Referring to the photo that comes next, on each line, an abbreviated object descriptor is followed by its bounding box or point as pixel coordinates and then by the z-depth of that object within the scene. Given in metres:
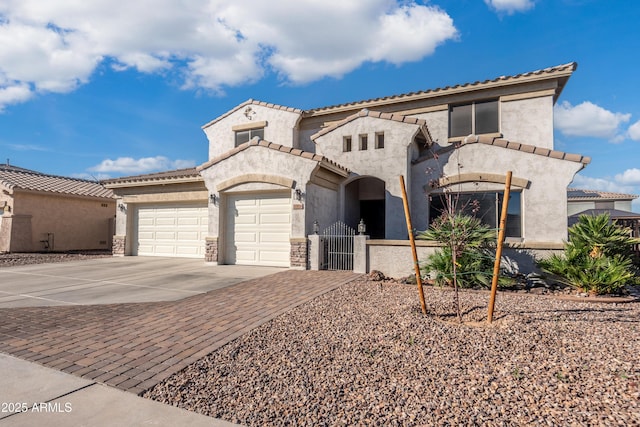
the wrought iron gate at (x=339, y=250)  11.45
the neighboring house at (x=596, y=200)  26.81
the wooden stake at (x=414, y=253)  5.92
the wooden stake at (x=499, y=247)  5.34
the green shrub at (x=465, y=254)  8.77
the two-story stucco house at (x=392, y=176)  11.49
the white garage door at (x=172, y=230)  15.66
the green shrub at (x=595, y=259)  7.83
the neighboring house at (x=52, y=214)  18.28
